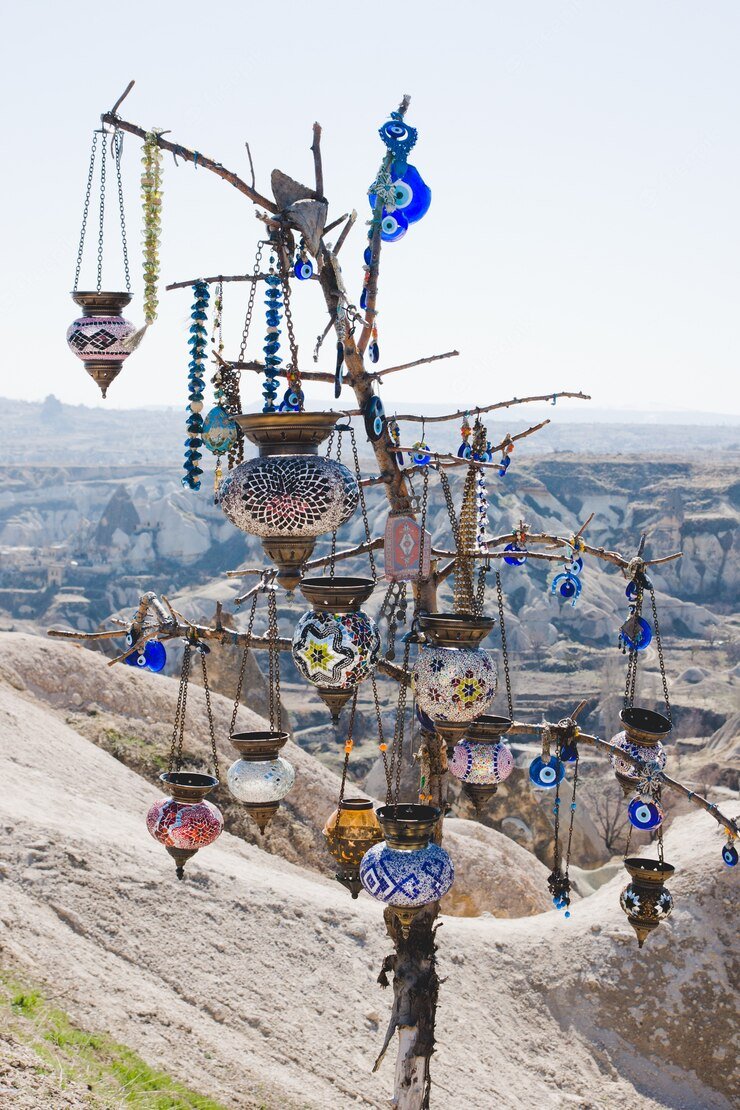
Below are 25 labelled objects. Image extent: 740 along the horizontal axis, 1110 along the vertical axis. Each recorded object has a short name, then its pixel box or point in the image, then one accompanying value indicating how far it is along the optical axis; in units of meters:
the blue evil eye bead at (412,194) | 6.00
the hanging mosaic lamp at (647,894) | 6.98
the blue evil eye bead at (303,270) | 5.87
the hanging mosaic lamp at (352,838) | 6.38
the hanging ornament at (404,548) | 6.25
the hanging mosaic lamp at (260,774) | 6.32
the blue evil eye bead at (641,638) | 7.06
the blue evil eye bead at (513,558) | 6.89
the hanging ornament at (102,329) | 5.82
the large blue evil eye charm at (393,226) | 6.05
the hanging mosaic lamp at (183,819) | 6.47
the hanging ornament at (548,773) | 7.15
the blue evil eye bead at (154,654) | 6.83
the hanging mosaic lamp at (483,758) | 6.80
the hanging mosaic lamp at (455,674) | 5.98
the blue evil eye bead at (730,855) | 7.49
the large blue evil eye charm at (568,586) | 7.60
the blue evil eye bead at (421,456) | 6.74
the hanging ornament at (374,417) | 6.36
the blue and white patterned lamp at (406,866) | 5.78
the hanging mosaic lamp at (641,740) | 7.04
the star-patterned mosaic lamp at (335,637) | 5.74
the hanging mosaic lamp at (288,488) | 5.50
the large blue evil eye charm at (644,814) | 7.02
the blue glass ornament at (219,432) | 6.19
